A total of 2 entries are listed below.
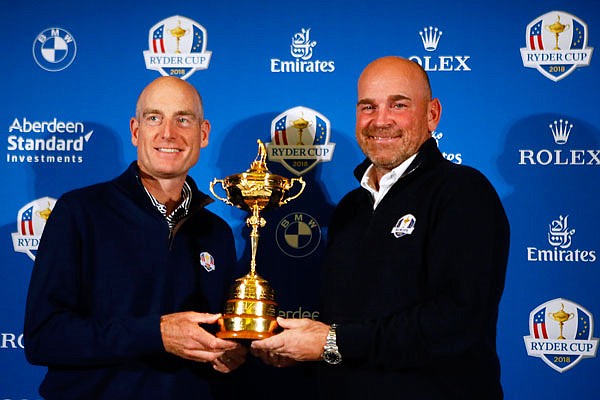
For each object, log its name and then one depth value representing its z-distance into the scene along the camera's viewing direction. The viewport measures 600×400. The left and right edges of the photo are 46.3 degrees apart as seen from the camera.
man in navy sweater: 2.17
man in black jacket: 2.05
